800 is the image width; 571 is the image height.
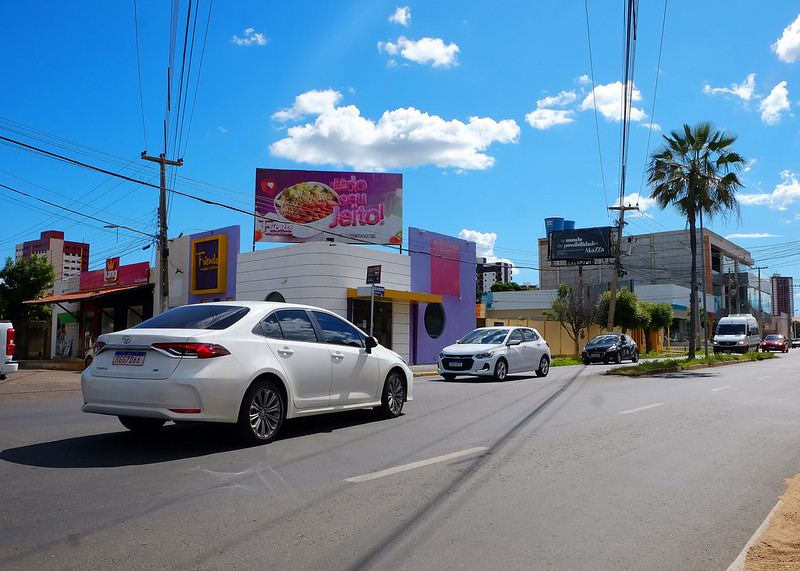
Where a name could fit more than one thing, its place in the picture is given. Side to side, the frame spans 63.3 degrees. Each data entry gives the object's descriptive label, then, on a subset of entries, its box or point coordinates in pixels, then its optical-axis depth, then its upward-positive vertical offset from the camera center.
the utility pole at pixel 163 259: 23.17 +2.48
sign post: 20.99 +1.79
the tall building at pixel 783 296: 114.24 +6.91
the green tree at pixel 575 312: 39.50 +1.17
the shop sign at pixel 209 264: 27.97 +2.81
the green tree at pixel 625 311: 42.53 +1.34
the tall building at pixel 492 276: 159.11 +14.50
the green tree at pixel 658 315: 45.69 +1.22
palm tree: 25.02 +6.13
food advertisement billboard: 30.33 +5.85
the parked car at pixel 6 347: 14.04 -0.45
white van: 40.97 -0.12
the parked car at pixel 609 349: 29.95 -0.81
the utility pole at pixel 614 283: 32.06 +2.52
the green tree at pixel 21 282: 47.88 +3.34
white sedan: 6.33 -0.42
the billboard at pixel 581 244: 61.59 +8.48
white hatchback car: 16.77 -0.63
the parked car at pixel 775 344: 51.06 -0.85
